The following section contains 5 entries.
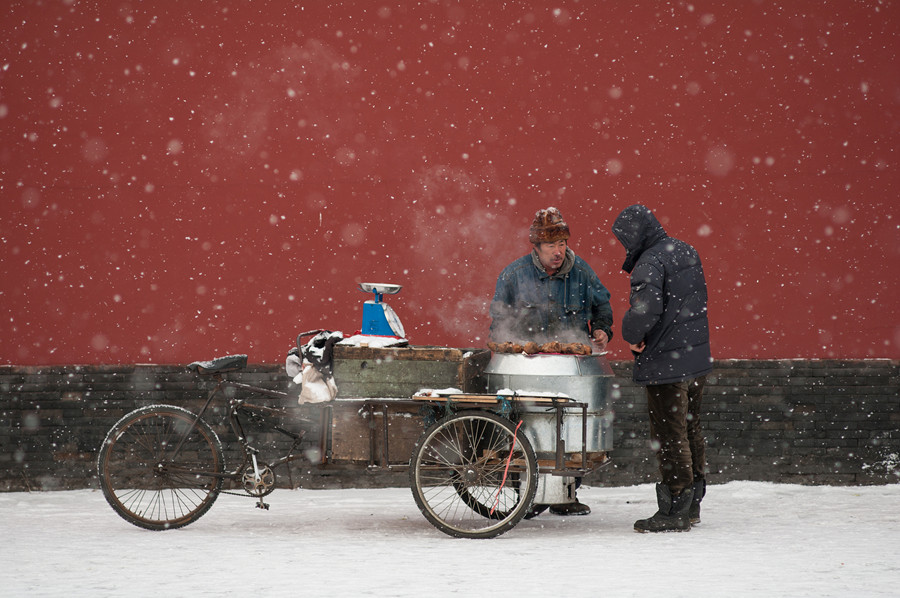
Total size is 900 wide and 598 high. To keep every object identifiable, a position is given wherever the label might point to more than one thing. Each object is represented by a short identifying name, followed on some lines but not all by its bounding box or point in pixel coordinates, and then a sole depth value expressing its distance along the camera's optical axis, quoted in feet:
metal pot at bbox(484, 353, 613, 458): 42.24
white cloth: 42.45
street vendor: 46.78
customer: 42.16
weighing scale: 43.93
